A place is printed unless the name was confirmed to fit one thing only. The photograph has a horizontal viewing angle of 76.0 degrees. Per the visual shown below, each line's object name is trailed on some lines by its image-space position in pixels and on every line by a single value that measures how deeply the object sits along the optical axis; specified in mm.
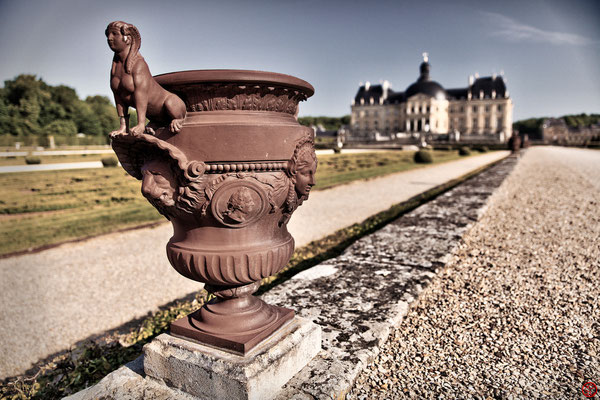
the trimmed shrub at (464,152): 29656
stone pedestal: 1405
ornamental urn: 1388
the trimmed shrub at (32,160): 18547
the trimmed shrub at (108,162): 16734
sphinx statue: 1279
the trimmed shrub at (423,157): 19359
